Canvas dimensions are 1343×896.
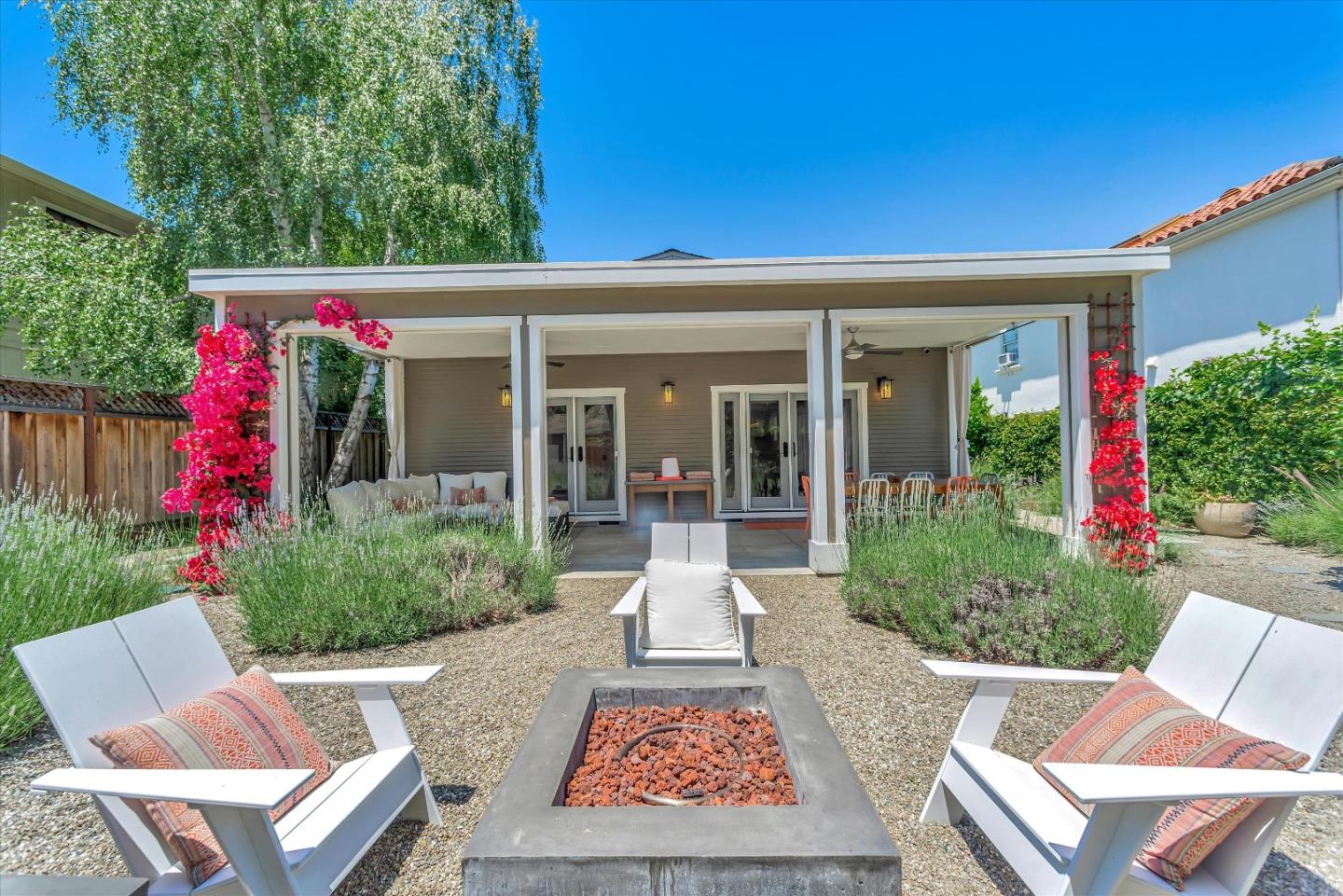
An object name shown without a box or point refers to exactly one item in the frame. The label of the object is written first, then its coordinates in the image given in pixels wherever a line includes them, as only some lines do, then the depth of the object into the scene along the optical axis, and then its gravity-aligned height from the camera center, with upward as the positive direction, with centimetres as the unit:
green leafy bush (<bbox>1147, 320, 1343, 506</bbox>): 680 +24
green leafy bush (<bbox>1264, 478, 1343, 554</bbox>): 613 -85
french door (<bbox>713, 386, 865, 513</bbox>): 1039 +1
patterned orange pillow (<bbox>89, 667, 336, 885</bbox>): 149 -78
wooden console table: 928 -56
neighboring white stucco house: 815 +256
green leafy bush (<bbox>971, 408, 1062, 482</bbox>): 1095 -6
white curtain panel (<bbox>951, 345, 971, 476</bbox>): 998 +75
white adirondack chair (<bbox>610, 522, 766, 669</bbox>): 310 -96
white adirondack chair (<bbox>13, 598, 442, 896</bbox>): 137 -73
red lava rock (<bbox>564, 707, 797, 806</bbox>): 167 -91
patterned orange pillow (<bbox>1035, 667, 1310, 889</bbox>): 145 -82
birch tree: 888 +504
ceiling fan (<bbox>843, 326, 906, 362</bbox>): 806 +128
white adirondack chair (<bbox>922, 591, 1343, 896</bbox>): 136 -74
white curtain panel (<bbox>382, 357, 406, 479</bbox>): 971 +63
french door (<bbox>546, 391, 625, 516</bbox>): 1043 -1
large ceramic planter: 763 -94
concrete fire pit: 126 -82
